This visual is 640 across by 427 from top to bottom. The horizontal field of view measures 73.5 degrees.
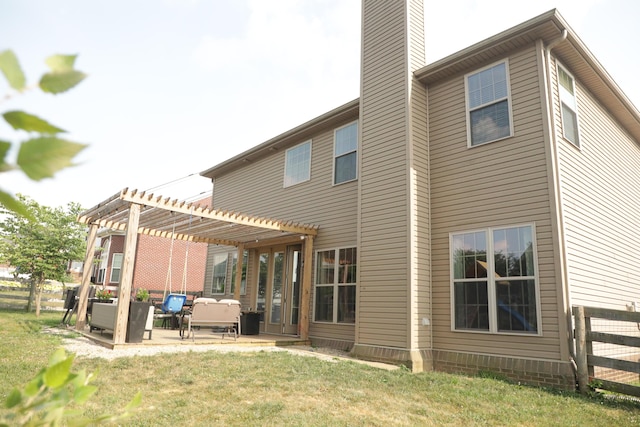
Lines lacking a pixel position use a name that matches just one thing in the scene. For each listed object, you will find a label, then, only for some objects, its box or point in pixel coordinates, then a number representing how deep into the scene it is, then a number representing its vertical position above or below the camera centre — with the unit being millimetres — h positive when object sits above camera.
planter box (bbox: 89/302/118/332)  8119 -553
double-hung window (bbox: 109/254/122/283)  24969 +1260
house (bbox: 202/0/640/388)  6957 +1858
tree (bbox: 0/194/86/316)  15203 +1410
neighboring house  23656 +1599
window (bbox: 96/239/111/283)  25406 +1524
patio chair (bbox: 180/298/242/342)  8742 -424
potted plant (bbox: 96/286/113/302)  12966 -192
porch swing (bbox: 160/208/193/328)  9523 -264
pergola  7727 +1571
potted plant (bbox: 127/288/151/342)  7645 -535
